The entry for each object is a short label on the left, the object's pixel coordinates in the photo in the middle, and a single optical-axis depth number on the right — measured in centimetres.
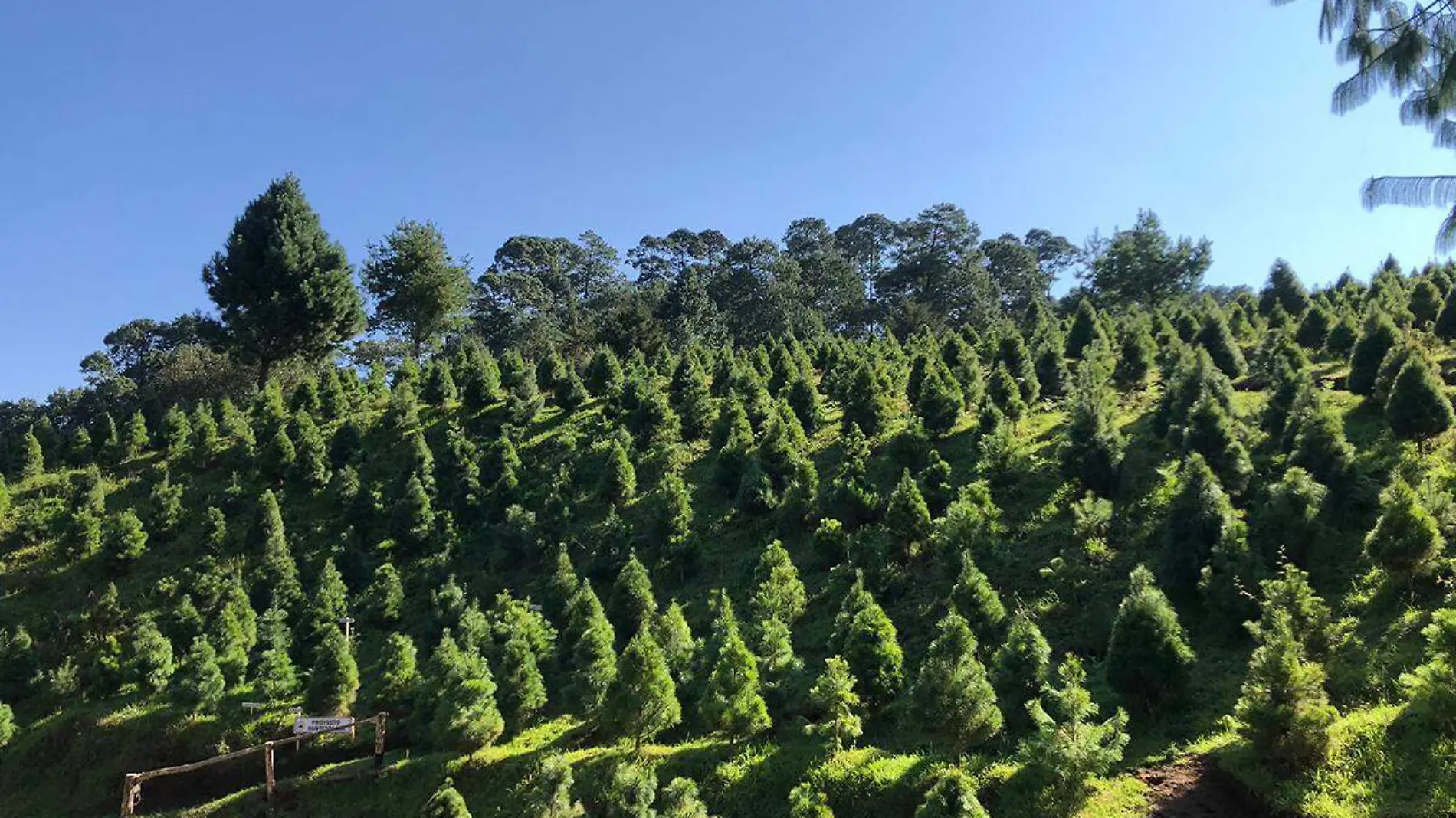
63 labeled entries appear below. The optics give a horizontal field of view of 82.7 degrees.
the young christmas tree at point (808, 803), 1570
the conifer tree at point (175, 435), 3950
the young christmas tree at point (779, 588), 2198
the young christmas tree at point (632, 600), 2445
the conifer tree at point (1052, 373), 3703
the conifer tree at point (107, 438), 3853
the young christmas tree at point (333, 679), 2336
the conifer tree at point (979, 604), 1959
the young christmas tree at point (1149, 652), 1636
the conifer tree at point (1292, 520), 1964
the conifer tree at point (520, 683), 2102
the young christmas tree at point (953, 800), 1334
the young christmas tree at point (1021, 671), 1688
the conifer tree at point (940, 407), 3266
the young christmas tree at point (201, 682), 2383
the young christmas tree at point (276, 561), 2881
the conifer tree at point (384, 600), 2833
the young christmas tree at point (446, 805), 1730
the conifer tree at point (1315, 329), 3919
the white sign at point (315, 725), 1978
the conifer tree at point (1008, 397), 3303
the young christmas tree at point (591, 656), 2031
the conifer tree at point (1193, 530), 1962
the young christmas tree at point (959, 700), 1568
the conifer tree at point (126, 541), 3128
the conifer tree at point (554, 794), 1605
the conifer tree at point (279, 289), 4450
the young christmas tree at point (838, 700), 1703
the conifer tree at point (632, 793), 1532
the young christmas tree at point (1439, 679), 1250
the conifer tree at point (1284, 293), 4934
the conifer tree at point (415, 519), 3173
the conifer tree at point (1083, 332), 4378
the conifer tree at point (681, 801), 1519
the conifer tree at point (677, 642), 2095
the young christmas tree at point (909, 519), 2489
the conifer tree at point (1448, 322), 3384
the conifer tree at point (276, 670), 2394
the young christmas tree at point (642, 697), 1873
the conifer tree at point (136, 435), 3912
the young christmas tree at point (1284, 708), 1309
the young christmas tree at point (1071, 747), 1331
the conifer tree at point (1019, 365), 3553
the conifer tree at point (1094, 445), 2584
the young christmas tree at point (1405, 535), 1667
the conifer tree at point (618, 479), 3234
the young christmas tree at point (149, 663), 2555
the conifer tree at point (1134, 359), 3625
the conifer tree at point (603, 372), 4369
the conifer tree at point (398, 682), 2317
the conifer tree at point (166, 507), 3334
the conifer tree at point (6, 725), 2381
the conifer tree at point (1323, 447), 2145
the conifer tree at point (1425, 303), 3841
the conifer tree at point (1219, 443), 2366
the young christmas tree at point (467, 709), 1980
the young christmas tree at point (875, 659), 1861
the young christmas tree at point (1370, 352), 2836
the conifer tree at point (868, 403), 3438
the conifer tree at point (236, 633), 2569
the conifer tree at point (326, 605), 2642
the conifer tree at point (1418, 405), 2273
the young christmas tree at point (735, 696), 1811
